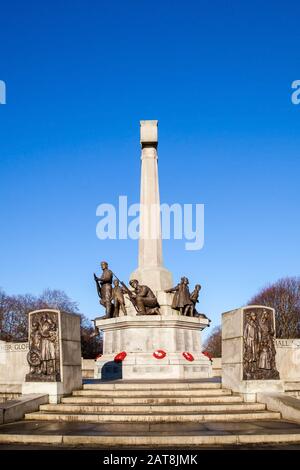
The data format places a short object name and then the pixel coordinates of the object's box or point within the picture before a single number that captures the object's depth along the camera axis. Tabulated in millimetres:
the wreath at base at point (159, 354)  21047
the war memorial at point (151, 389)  9250
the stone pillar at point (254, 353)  13344
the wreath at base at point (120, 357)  21250
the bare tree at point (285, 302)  56969
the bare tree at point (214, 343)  86812
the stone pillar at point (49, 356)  13430
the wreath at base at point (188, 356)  21675
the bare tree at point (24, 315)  64750
